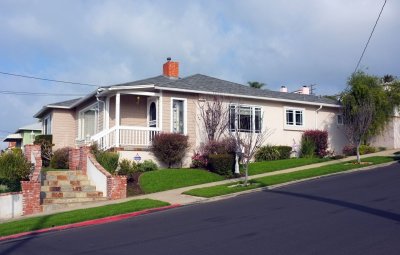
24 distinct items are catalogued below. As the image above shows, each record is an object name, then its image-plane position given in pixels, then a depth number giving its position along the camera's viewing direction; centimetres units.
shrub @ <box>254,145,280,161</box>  2762
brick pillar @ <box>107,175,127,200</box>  1964
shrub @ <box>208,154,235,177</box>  2339
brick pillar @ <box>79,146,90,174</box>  2218
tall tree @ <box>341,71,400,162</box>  2917
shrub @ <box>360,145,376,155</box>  2958
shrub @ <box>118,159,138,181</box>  2262
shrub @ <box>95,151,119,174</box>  2175
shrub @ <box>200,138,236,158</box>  2444
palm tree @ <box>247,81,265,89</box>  5243
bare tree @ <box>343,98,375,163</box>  2498
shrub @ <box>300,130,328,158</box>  2955
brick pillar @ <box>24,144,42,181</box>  1923
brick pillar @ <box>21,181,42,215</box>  1800
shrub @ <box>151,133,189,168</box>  2398
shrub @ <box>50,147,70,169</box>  2592
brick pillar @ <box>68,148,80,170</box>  2331
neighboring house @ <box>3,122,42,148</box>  4319
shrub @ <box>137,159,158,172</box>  2321
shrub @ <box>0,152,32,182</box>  1967
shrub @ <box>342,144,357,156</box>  2981
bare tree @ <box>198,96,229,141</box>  2612
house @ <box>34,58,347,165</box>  2469
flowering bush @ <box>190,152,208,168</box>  2472
